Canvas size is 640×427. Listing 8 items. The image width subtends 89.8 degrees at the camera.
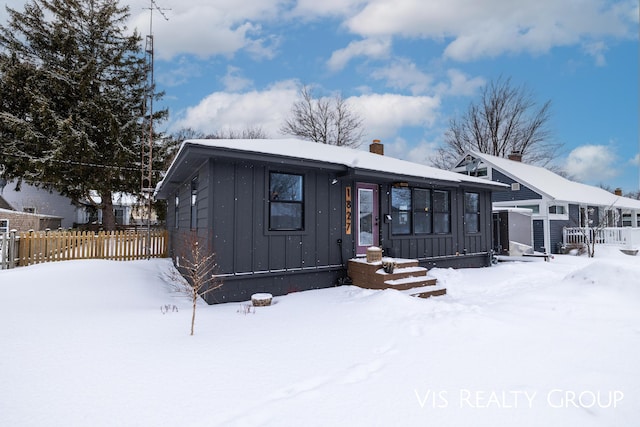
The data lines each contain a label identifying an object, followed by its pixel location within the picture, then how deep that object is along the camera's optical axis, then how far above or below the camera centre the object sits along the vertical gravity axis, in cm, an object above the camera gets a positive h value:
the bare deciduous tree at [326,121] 2845 +925
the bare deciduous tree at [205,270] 595 -84
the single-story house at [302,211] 610 +33
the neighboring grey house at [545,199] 1558 +135
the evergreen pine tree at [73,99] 1730 +731
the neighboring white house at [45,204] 2155 +152
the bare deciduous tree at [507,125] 2777 +891
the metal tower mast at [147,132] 1983 +585
